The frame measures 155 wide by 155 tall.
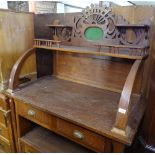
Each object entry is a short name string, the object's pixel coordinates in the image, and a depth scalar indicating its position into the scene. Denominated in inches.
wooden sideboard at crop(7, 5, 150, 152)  36.0
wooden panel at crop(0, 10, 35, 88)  50.4
